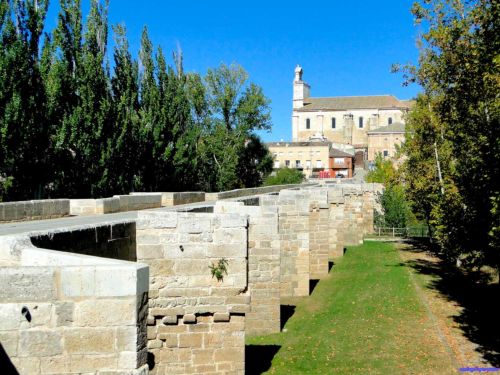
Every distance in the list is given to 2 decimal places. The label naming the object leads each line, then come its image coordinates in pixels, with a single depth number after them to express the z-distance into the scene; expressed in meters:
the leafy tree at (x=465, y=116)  16.34
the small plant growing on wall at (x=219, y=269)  8.91
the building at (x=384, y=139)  102.62
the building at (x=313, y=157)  93.00
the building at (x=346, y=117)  118.00
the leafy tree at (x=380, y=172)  67.56
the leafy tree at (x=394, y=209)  50.12
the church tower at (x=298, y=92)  125.69
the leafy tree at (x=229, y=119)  56.59
